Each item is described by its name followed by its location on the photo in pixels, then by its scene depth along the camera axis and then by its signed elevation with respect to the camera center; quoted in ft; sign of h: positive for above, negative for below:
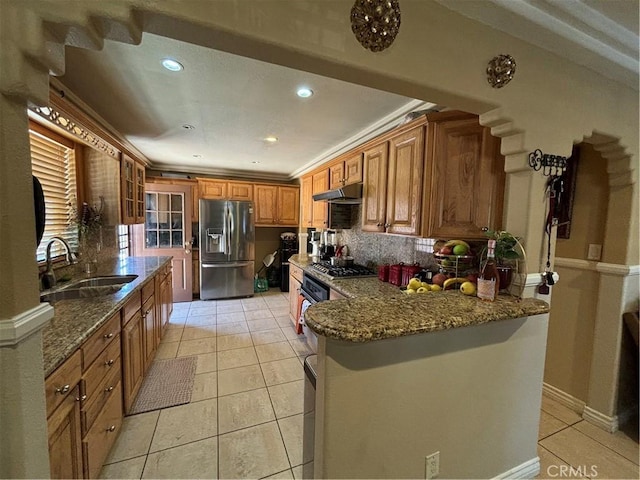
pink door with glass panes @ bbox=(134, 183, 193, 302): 14.14 -0.74
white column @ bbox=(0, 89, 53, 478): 2.19 -0.86
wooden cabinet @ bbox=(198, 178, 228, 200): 15.34 +1.81
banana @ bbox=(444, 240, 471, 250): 5.71 -0.39
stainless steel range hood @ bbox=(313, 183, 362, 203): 8.72 +1.00
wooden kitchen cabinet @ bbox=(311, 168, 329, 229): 11.30 +0.79
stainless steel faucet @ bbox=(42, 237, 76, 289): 6.32 -1.50
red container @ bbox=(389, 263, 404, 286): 7.63 -1.50
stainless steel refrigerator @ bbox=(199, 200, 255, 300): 14.99 -1.63
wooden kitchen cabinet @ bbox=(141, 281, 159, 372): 7.63 -3.28
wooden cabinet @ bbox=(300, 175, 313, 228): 13.42 +1.10
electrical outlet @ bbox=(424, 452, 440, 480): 4.04 -3.74
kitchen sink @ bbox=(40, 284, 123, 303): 6.31 -2.02
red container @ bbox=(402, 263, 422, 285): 7.32 -1.33
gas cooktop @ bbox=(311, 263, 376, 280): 8.65 -1.71
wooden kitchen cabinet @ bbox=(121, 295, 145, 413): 5.99 -3.31
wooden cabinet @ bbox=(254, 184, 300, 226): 16.76 +1.01
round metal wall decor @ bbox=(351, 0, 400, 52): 3.18 +2.49
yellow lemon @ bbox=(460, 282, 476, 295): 4.74 -1.15
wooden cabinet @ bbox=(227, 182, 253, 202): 15.99 +1.80
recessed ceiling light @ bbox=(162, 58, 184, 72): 5.15 +3.09
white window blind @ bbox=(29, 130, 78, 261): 6.98 +0.89
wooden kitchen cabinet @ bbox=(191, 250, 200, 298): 15.58 -3.20
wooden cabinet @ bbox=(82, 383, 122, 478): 4.20 -3.96
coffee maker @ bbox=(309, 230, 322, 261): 13.32 -1.09
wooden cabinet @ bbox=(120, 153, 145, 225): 9.87 +1.10
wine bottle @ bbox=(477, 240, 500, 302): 4.38 -0.89
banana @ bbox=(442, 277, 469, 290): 5.26 -1.13
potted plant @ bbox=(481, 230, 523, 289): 4.49 -0.44
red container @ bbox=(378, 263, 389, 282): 8.21 -1.58
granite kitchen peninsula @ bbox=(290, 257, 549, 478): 3.42 -2.44
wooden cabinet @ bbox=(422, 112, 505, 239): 5.45 +1.04
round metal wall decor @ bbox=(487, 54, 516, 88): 4.08 +2.45
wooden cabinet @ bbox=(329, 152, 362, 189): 8.96 +1.90
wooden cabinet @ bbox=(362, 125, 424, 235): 6.32 +1.08
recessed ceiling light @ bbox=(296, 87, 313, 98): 6.21 +3.14
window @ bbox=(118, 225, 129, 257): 11.79 -1.17
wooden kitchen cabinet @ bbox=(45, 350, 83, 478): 3.25 -2.74
